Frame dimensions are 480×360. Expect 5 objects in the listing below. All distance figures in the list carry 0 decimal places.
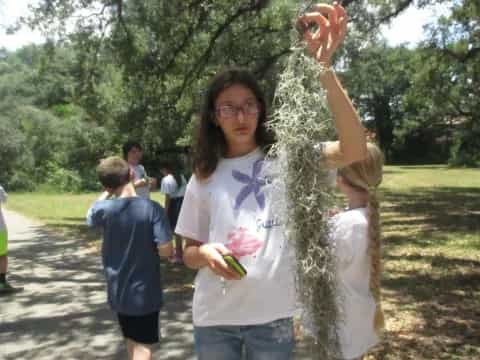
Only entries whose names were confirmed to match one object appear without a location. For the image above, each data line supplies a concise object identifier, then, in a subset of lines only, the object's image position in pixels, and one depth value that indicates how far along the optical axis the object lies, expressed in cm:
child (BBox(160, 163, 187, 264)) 797
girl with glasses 205
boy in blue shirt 353
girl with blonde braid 242
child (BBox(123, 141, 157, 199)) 692
